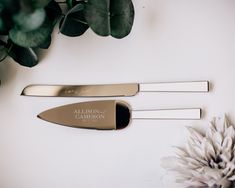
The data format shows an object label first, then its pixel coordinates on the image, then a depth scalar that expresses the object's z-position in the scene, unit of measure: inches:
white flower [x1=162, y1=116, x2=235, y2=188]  30.7
